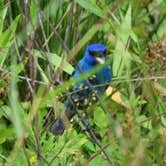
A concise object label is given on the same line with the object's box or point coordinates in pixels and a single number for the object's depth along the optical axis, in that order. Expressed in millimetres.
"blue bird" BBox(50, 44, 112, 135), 4660
